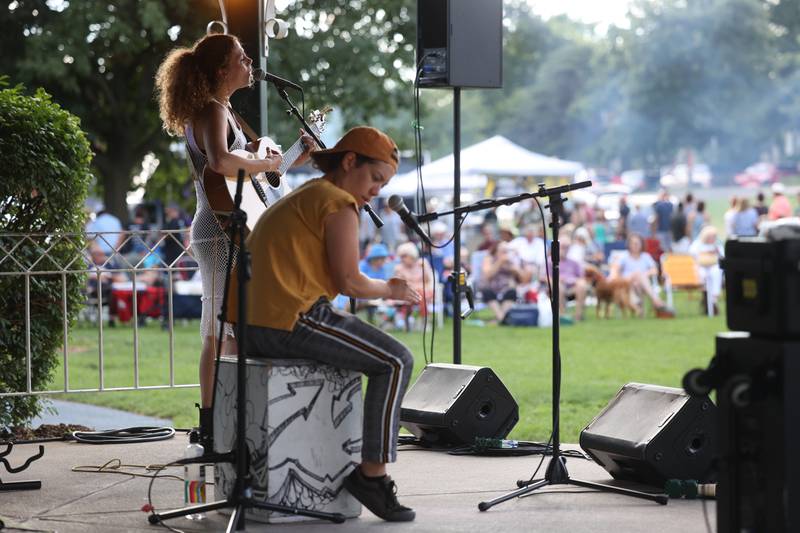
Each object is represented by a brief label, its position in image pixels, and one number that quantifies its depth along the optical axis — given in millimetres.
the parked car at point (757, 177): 48125
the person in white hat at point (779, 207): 18609
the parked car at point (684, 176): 51938
